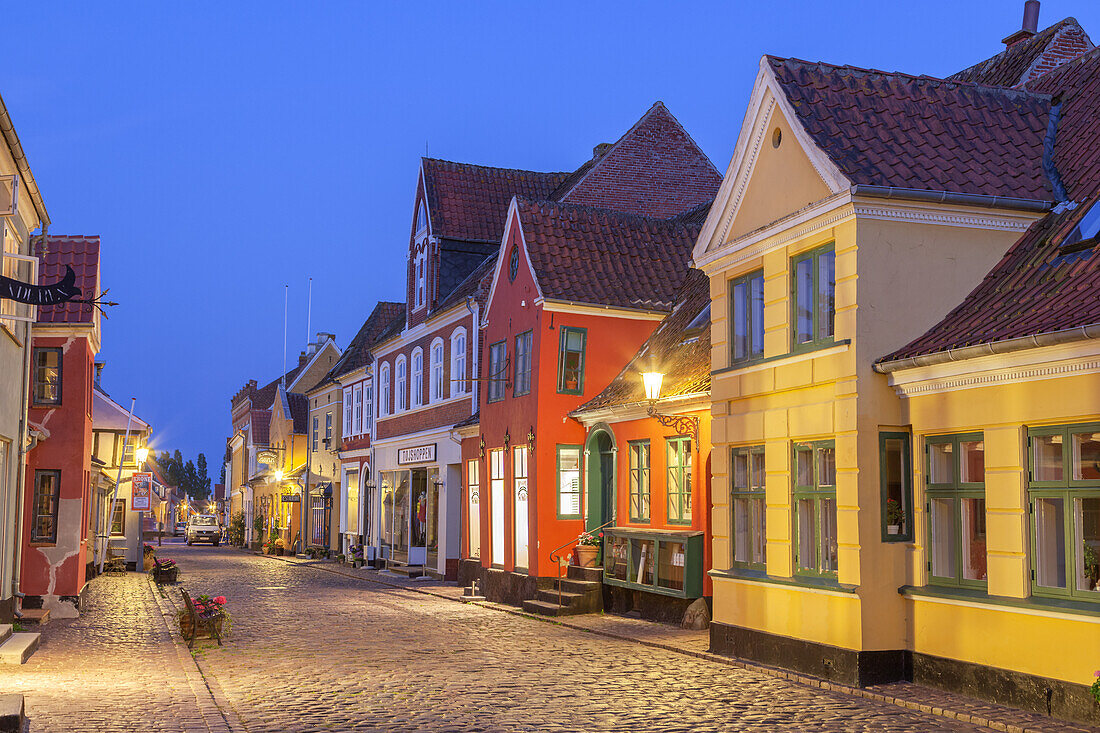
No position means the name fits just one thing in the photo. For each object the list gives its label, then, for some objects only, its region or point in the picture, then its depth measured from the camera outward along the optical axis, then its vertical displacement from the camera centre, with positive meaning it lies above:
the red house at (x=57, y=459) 22.02 +0.53
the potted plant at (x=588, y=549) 23.28 -1.11
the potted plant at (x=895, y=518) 13.41 -0.27
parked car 73.12 -2.60
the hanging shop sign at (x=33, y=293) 13.05 +2.11
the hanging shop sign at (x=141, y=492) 35.38 -0.10
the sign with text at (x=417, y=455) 33.97 +1.03
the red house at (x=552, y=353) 24.48 +2.88
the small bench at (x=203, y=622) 17.48 -1.92
